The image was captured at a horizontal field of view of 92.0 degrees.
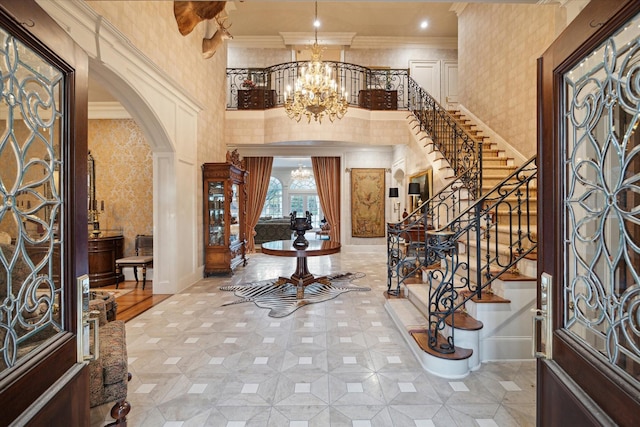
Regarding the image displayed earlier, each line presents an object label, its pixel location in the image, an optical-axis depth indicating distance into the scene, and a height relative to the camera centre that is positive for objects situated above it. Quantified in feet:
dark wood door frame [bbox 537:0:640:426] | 3.18 -0.75
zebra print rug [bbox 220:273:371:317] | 14.65 -4.34
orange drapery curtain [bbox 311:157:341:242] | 33.47 +3.06
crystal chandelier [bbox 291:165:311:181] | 45.55 +5.81
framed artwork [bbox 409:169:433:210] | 23.24 +2.38
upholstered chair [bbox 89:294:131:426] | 5.99 -3.29
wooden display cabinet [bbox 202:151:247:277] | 20.67 -0.19
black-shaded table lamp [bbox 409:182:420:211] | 23.75 +1.88
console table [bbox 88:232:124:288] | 18.15 -2.65
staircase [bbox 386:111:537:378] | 8.68 -3.25
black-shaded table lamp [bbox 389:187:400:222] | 28.28 +1.82
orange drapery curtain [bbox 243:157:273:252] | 33.78 +3.39
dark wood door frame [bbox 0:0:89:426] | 3.14 -0.57
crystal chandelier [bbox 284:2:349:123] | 18.34 +7.39
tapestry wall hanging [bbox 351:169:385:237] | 32.76 +1.58
